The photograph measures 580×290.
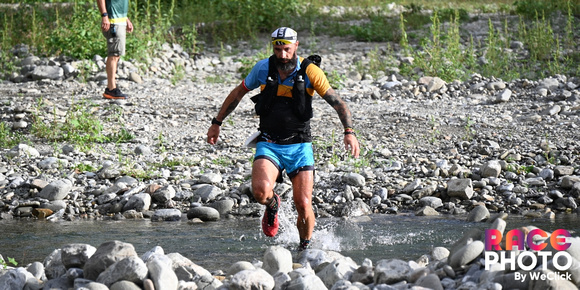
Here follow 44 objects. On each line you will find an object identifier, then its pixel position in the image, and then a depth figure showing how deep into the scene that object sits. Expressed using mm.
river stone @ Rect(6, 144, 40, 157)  20109
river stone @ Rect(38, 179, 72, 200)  17531
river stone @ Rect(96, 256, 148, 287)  9836
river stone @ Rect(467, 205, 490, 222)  16156
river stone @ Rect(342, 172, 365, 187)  18141
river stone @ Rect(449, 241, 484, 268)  10336
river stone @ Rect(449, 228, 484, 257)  10766
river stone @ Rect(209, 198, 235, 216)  17062
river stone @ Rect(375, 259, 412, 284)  10172
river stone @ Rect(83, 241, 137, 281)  10305
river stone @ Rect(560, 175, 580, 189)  17641
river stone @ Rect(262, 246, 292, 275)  11125
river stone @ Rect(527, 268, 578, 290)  8953
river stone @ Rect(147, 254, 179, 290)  9812
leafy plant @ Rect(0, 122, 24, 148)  21172
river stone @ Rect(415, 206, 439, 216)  16781
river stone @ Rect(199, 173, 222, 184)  18391
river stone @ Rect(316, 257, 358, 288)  10648
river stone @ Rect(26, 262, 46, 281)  10918
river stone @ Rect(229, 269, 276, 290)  9805
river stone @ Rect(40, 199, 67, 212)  17141
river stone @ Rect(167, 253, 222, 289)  10461
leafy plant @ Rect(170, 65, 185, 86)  28477
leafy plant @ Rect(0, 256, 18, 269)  11522
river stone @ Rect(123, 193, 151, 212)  17187
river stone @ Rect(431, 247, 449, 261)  11572
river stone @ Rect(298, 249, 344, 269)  12203
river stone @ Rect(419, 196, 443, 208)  17219
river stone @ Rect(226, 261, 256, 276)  11018
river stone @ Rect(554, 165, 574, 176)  18344
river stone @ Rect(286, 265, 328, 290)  9687
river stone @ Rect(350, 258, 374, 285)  10508
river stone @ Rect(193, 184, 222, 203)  17641
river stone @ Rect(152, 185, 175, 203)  17531
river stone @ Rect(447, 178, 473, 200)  17422
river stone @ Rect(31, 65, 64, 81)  27344
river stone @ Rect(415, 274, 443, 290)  9641
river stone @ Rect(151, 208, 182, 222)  16750
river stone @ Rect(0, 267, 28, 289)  10172
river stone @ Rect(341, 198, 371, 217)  16984
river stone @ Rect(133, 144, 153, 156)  20578
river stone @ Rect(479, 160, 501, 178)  18406
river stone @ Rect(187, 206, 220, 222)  16625
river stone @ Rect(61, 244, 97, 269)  10812
